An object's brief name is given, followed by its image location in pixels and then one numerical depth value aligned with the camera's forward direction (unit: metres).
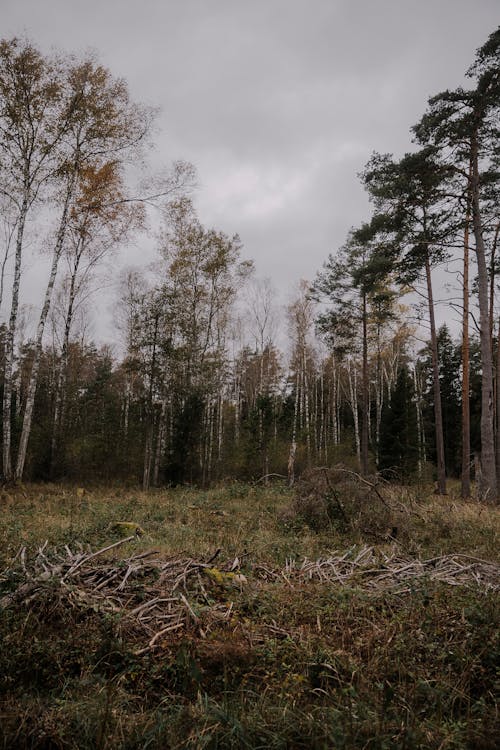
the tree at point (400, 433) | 22.52
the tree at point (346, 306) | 19.88
